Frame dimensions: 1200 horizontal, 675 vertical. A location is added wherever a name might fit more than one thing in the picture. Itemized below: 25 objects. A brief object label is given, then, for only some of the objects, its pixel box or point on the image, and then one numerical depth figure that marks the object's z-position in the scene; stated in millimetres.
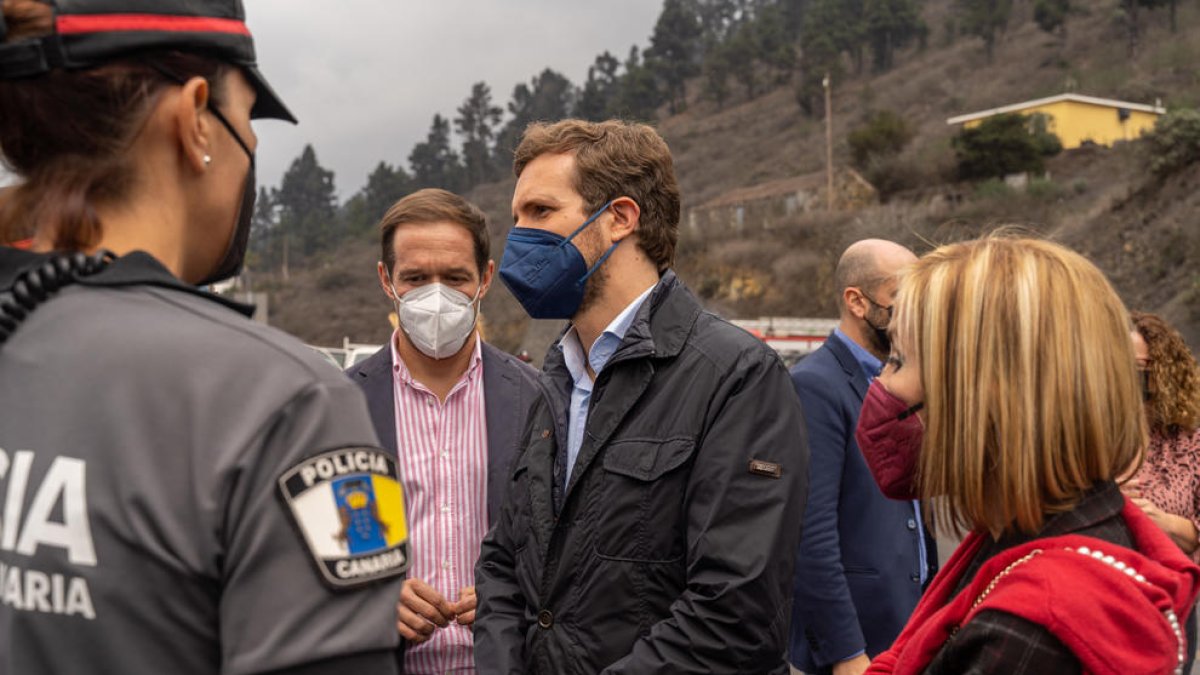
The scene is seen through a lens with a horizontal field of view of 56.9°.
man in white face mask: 3594
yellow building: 50656
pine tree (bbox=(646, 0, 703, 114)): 106812
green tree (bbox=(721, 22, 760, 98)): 99500
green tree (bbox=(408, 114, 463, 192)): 112875
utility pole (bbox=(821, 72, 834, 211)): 53238
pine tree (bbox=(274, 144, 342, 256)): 122938
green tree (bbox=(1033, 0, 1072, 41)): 72881
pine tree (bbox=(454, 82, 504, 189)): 112250
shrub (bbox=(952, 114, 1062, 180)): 45844
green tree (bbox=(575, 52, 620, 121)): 106144
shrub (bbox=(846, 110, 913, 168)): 53562
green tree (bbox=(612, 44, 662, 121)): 103812
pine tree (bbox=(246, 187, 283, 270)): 119188
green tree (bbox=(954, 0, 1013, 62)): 80938
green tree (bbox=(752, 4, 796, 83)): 94125
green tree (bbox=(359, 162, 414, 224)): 109375
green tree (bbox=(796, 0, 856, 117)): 84938
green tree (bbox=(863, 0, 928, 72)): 90188
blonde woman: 1936
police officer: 1312
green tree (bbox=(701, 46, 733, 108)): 100312
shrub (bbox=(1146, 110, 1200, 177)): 31719
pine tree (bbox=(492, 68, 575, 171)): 120062
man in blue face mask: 2766
